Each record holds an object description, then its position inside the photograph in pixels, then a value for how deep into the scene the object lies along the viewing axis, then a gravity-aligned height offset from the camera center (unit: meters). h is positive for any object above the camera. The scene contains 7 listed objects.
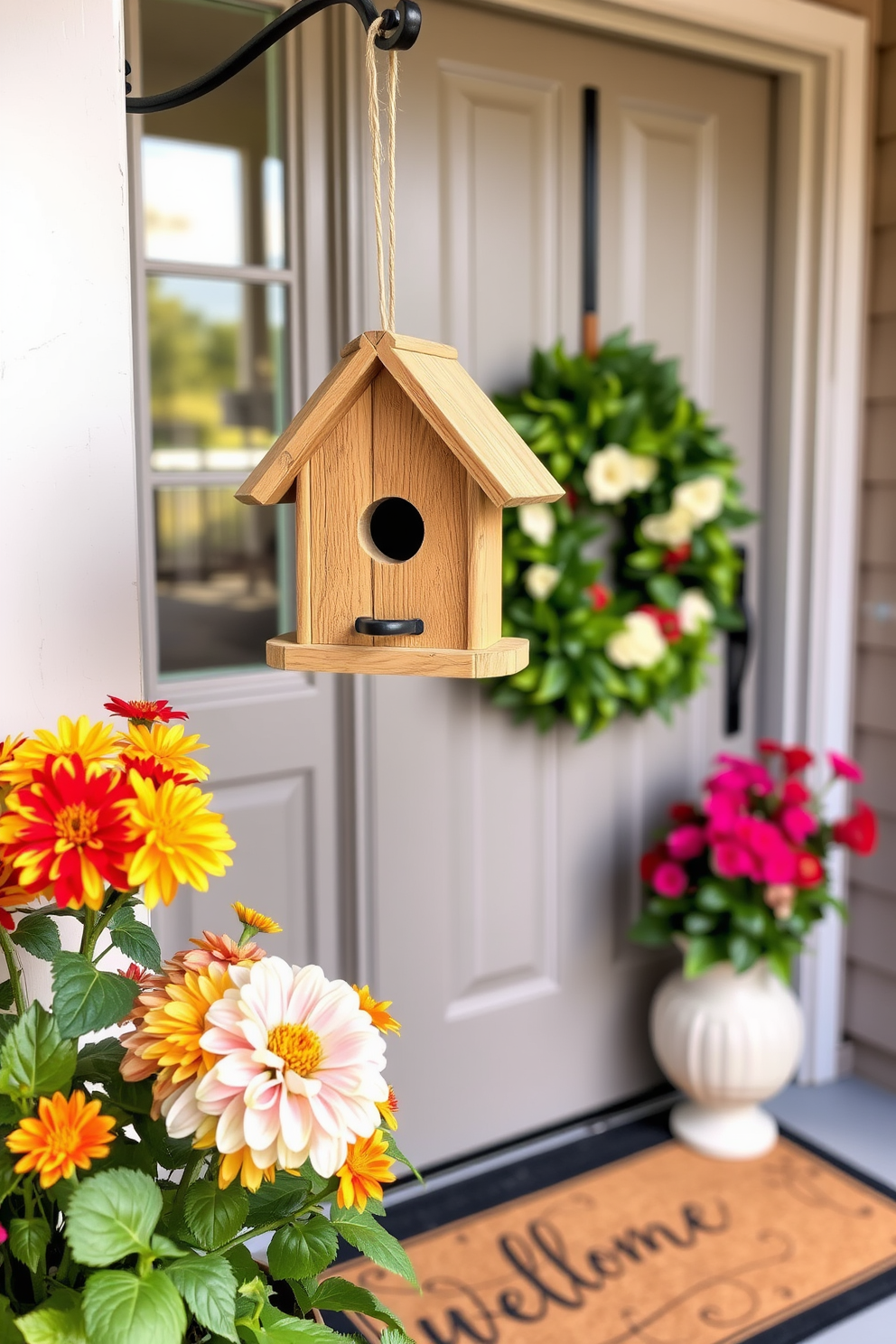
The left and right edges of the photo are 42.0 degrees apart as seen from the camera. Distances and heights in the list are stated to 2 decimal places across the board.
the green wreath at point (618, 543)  2.02 -0.01
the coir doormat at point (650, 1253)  1.81 -1.19
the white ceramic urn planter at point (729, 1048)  2.17 -0.95
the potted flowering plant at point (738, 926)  2.15 -0.72
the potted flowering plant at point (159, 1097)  0.71 -0.35
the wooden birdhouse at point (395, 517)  1.00 +0.02
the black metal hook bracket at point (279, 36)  0.87 +0.40
